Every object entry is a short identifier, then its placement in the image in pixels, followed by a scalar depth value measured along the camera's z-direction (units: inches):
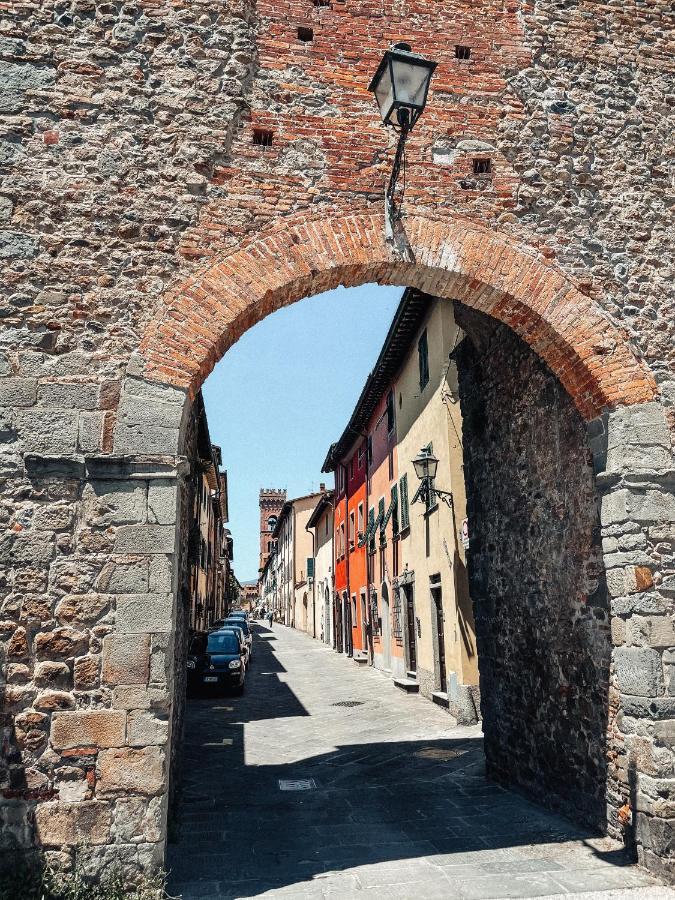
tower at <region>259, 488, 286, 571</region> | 3371.1
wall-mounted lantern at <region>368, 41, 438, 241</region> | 209.6
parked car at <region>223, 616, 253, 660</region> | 881.2
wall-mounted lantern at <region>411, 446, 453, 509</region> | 476.1
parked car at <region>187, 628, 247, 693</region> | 625.9
